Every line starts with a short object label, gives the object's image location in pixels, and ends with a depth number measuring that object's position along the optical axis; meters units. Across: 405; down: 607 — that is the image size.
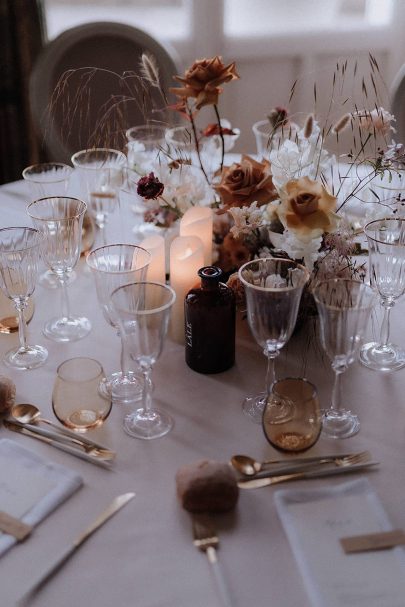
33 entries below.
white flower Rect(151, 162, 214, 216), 1.38
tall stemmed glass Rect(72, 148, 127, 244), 1.46
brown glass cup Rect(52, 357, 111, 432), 1.02
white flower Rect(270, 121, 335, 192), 1.17
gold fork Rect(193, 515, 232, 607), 0.79
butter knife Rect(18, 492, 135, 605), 0.80
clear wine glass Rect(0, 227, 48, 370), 1.14
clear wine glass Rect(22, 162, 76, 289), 1.44
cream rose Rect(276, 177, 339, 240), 1.11
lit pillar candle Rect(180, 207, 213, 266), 1.29
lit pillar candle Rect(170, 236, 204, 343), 1.21
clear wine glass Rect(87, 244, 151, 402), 1.10
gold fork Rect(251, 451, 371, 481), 0.96
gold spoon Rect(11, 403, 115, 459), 1.00
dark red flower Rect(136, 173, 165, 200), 1.23
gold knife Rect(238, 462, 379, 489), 0.94
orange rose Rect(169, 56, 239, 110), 1.22
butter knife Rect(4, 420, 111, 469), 0.98
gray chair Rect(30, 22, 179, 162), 2.08
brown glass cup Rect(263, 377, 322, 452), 0.98
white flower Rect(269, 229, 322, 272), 1.14
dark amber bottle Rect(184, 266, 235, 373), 1.13
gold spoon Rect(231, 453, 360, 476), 0.96
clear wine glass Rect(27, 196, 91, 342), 1.20
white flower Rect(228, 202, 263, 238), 1.19
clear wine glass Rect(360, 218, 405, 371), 1.12
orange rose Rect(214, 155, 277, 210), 1.22
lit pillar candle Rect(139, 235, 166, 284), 1.26
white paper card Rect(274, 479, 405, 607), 0.78
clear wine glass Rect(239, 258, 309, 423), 0.99
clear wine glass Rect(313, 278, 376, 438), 0.96
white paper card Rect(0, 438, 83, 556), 0.90
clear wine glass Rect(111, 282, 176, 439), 0.95
